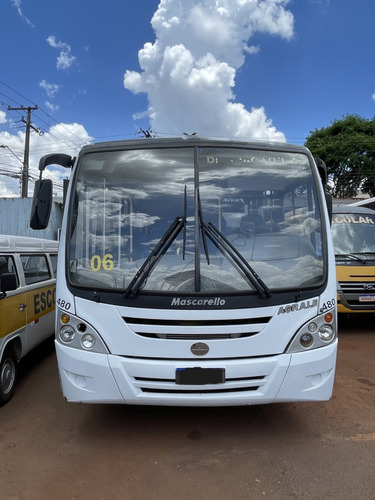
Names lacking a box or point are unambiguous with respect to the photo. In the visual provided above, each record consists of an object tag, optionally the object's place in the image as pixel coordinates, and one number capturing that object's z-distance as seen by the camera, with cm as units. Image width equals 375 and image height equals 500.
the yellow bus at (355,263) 652
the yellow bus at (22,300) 400
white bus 286
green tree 2895
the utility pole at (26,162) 2556
